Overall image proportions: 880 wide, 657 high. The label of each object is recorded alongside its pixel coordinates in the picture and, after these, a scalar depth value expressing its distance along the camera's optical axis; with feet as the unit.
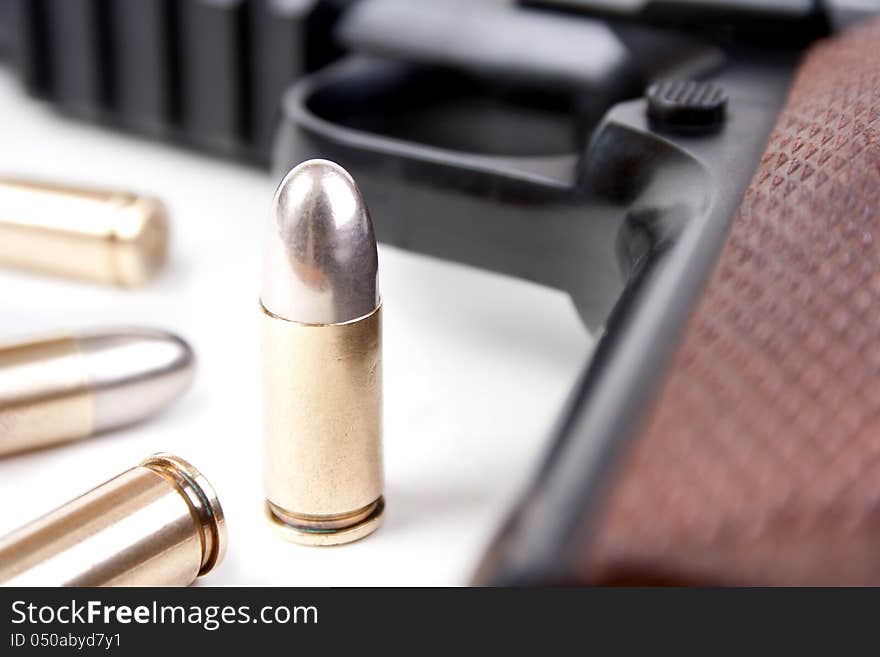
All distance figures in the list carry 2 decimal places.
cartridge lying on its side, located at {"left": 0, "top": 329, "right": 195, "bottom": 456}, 0.56
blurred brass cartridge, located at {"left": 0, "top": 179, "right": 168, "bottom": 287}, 0.66
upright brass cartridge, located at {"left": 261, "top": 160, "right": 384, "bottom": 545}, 0.51
